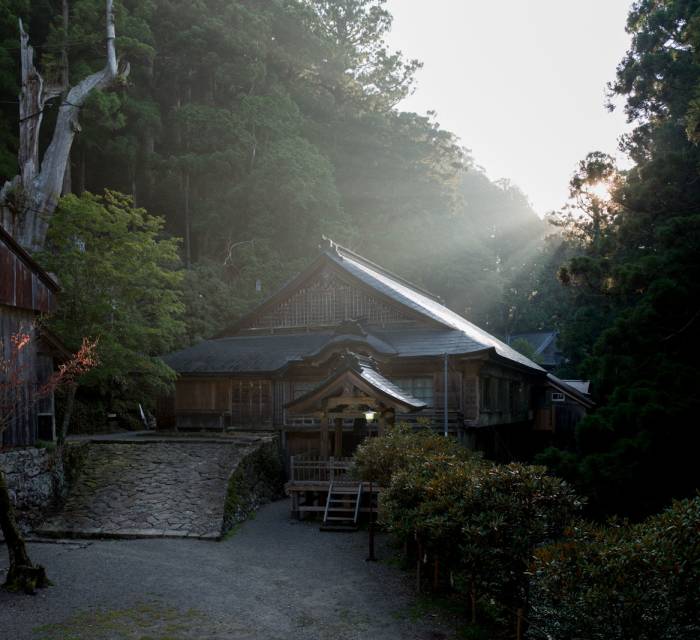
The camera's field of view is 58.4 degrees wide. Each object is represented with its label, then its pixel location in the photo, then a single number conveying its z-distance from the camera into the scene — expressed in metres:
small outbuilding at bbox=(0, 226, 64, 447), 13.85
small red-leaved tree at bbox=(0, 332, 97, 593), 9.74
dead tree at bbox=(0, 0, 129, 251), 24.97
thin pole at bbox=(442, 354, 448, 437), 18.36
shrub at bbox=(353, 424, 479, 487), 12.41
